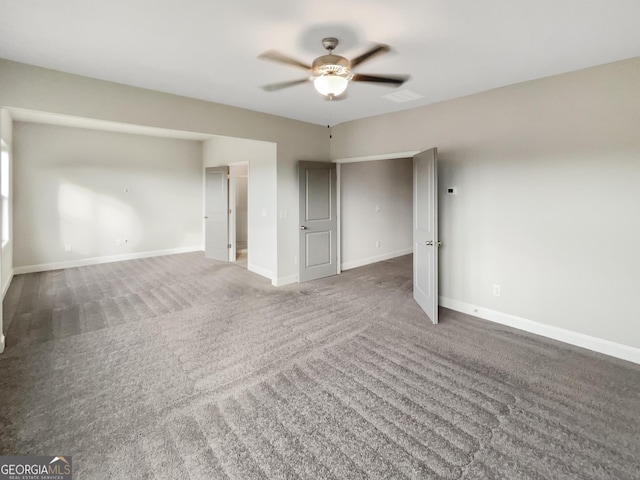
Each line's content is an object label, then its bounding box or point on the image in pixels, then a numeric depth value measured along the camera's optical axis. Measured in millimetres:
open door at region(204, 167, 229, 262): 6773
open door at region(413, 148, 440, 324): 3604
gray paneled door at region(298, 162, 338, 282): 5238
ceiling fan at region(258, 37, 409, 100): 2330
